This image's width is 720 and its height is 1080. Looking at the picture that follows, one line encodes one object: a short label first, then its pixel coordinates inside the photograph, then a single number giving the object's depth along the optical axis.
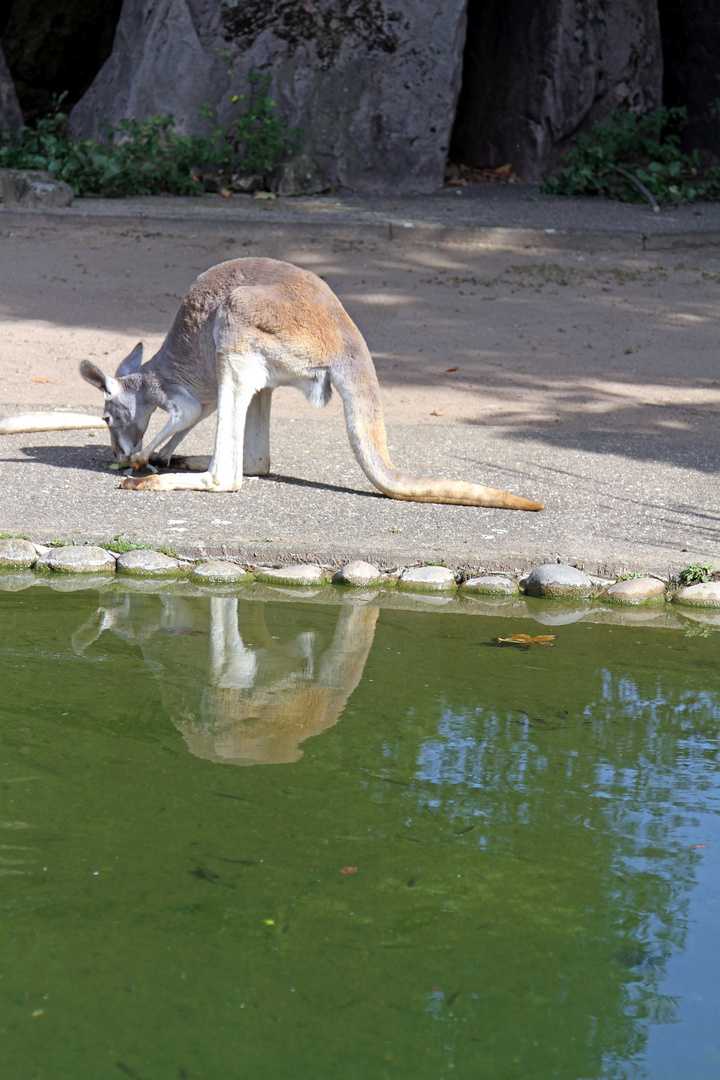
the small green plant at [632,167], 13.03
